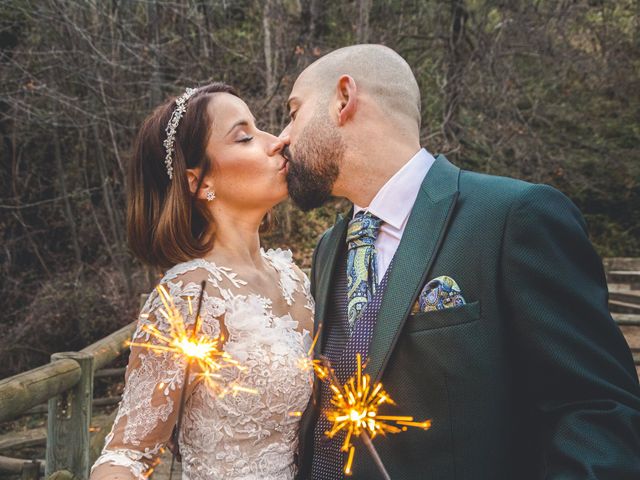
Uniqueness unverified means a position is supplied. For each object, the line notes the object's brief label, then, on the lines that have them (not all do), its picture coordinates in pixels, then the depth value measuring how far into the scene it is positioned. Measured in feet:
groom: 4.81
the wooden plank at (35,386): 8.46
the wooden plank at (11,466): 14.30
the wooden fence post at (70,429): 10.91
